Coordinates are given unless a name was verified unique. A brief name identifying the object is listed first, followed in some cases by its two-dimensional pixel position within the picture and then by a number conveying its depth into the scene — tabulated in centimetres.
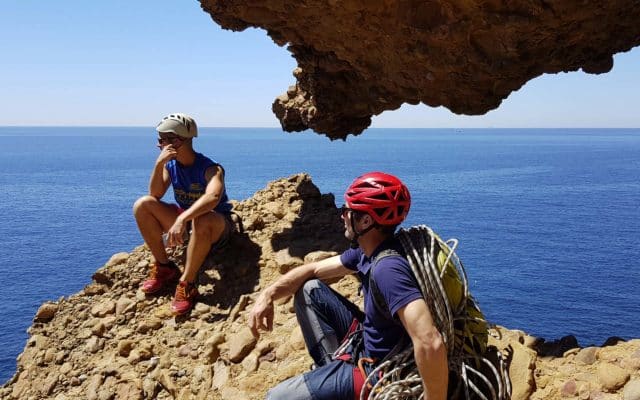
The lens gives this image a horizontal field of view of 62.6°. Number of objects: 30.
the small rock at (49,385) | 686
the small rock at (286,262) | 741
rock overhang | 642
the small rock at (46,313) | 866
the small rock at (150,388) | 607
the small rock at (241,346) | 598
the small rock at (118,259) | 923
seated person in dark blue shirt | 307
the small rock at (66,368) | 703
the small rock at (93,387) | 633
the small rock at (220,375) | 572
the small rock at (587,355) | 462
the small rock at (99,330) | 750
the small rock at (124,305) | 765
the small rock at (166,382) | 602
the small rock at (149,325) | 709
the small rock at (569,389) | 421
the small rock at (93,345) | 725
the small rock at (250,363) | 572
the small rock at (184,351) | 646
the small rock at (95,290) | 884
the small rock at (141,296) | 777
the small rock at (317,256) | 700
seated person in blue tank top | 687
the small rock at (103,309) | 788
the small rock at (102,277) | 888
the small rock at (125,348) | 688
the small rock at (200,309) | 709
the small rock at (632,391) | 387
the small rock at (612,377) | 412
